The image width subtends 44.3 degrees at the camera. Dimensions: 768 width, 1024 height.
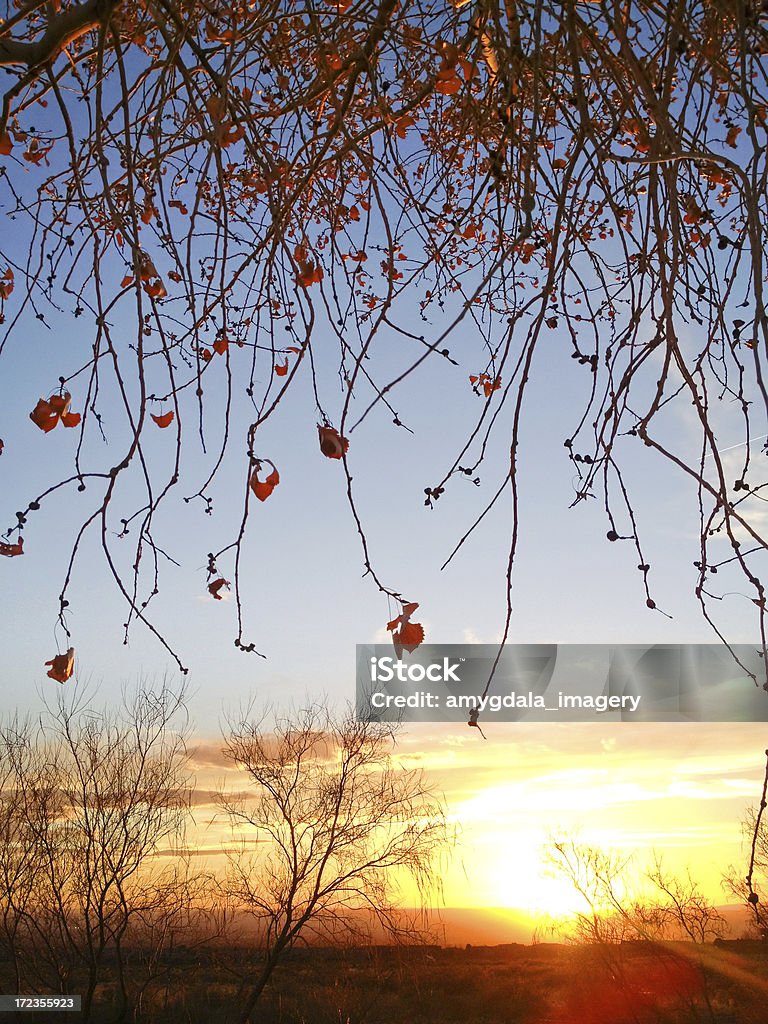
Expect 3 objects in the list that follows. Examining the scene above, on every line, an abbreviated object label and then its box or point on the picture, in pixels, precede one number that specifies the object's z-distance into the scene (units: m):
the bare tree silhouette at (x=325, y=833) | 10.59
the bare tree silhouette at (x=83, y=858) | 10.37
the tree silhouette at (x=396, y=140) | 1.04
